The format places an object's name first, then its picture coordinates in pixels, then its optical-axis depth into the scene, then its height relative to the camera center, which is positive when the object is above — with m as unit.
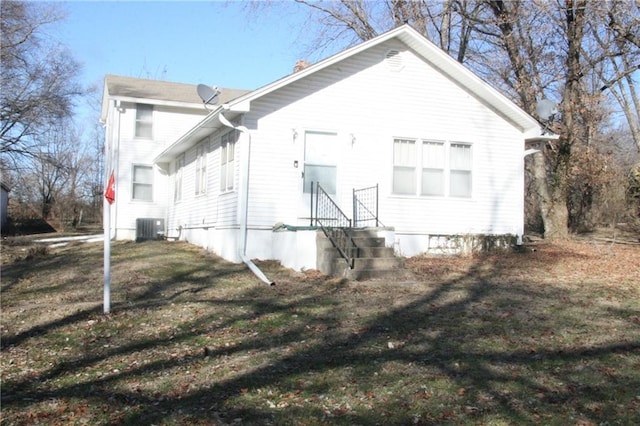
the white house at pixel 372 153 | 12.29 +1.78
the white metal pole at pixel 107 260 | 7.42 -0.46
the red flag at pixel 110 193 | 7.41 +0.41
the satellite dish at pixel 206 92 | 14.62 +3.47
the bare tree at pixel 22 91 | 22.20 +5.73
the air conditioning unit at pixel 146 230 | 20.17 -0.16
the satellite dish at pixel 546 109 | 14.75 +3.28
